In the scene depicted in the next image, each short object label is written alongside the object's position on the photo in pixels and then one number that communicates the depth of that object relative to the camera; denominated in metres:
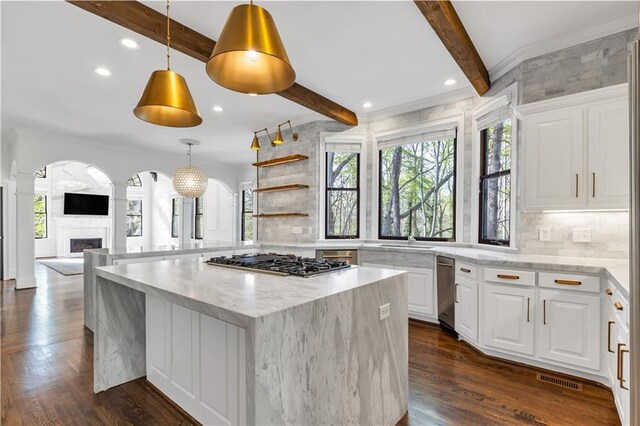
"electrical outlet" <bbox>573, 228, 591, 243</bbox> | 2.80
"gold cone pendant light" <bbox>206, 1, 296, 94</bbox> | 1.32
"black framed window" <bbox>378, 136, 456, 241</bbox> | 4.27
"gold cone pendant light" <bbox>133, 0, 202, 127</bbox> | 1.73
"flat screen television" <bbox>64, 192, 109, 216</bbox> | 10.23
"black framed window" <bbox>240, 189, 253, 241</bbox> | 8.85
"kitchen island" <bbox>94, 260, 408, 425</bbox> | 1.24
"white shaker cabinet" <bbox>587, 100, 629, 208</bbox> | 2.45
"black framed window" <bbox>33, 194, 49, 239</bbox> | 9.98
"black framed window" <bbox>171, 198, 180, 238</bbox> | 11.51
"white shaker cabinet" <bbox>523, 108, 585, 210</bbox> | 2.63
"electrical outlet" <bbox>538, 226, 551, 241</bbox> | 2.99
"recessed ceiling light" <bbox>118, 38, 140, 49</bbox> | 2.85
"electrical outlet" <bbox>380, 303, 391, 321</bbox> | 1.82
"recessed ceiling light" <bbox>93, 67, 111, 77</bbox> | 3.36
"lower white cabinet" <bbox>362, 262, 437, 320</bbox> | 3.71
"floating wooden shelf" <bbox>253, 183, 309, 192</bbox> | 4.92
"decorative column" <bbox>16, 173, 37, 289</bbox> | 5.49
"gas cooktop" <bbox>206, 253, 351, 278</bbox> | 1.99
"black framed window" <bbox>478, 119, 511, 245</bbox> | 3.46
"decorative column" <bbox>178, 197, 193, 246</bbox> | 10.12
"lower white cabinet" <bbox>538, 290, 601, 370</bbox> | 2.37
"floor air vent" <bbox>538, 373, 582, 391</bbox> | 2.38
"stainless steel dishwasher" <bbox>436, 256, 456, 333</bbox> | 3.37
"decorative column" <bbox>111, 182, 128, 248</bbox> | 6.47
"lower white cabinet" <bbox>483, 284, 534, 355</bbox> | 2.63
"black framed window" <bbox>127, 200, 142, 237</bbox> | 11.77
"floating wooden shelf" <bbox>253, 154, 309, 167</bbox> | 4.95
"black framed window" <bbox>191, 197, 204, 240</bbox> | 10.43
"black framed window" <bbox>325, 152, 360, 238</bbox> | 4.99
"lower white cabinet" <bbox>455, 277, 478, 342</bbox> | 2.98
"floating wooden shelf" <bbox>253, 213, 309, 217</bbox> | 4.91
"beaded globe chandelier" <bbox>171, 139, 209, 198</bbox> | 5.03
